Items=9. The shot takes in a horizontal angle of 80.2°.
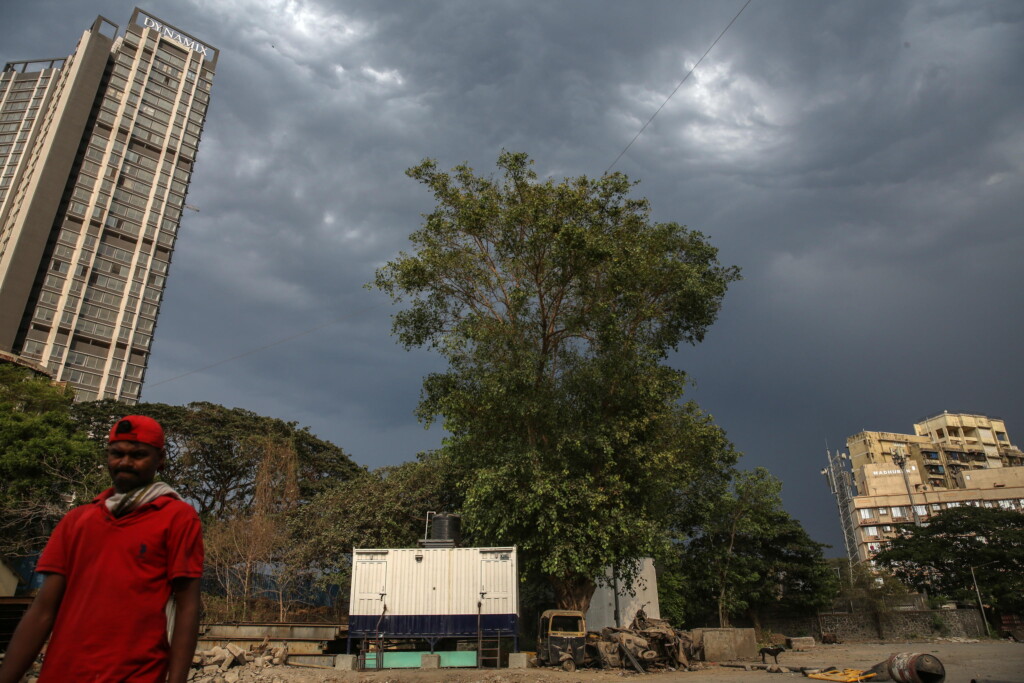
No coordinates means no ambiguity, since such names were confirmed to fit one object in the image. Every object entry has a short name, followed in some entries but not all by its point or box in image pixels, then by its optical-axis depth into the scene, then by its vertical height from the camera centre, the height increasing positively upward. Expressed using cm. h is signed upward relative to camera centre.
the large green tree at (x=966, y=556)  3378 +231
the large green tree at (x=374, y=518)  2608 +323
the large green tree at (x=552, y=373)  1758 +632
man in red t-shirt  212 +3
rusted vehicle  1647 -110
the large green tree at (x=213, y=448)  3419 +783
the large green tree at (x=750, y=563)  3186 +171
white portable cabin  1662 +11
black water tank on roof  1972 +209
